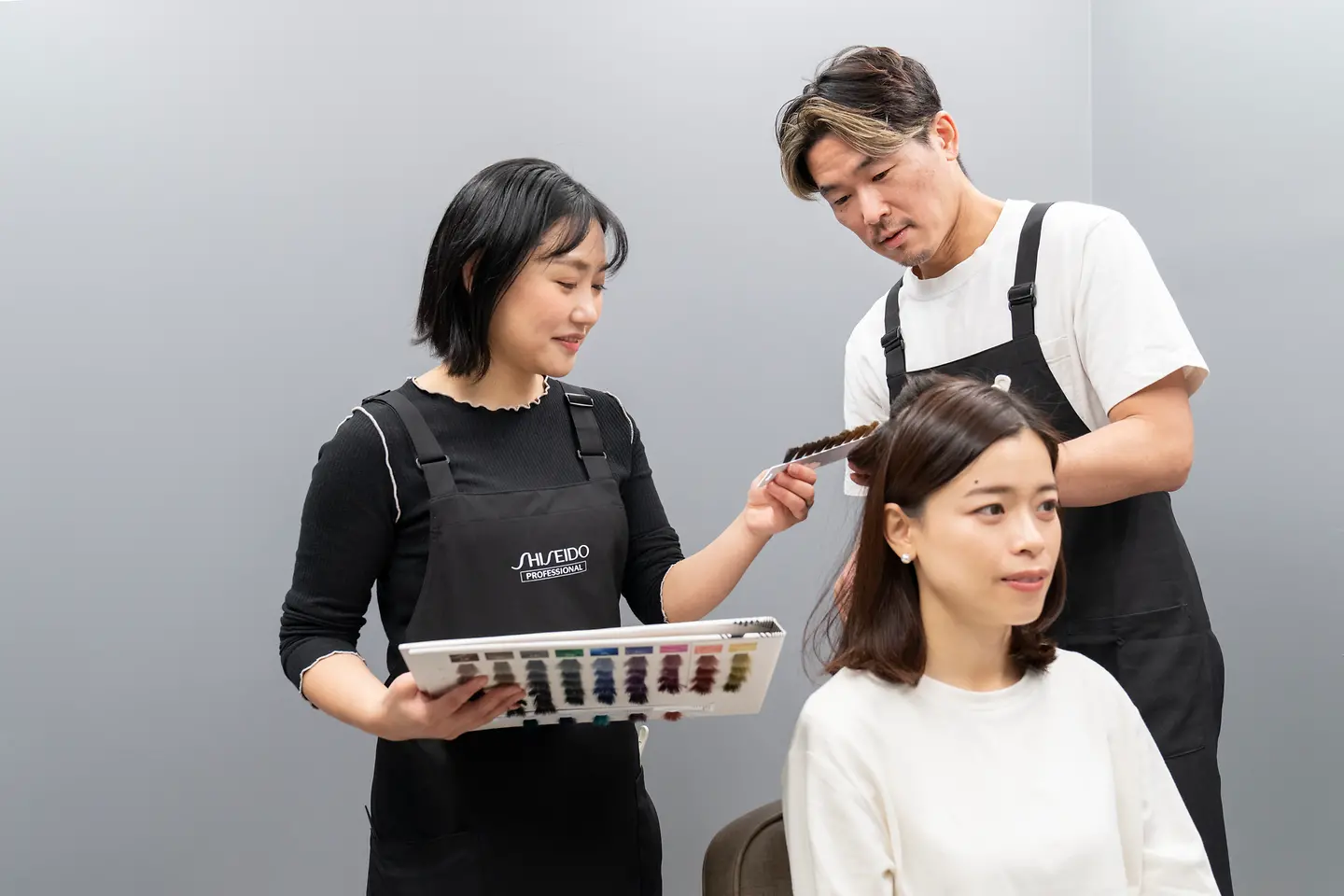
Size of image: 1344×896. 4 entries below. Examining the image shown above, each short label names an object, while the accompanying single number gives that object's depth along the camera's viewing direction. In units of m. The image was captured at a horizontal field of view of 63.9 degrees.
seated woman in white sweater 1.30
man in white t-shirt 1.51
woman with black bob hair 1.41
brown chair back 1.43
